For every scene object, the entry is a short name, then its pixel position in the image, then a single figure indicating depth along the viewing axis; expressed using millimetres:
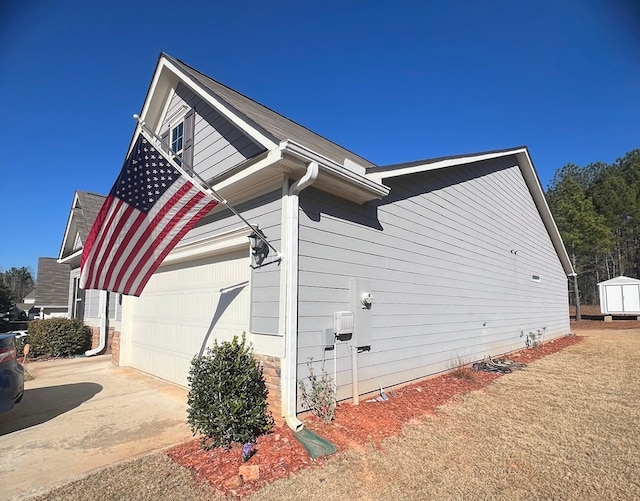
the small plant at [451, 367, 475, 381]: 7616
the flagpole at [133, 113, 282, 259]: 4590
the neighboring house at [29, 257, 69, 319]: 20547
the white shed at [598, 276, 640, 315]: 23500
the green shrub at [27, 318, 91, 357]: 11852
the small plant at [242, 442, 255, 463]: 3816
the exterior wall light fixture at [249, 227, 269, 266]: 5252
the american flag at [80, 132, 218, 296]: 4777
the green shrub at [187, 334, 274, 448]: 4105
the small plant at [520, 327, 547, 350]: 12276
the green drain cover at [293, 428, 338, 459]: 3973
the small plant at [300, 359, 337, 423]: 4852
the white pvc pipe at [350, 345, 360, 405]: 5550
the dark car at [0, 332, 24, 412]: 4898
